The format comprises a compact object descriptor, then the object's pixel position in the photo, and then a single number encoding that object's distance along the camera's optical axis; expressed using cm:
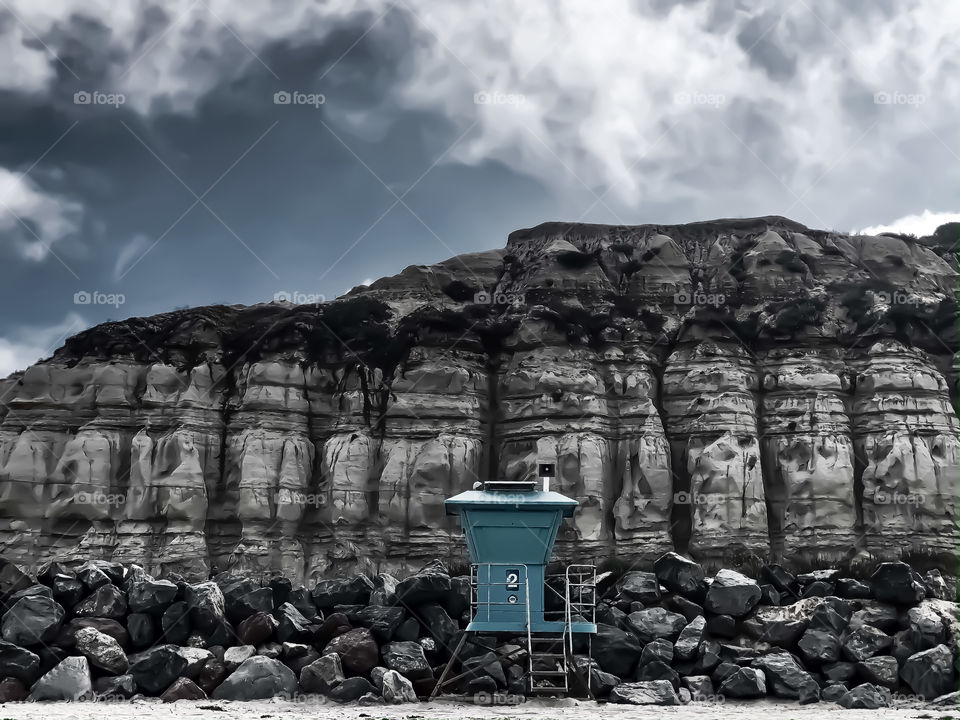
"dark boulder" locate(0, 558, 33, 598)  2533
